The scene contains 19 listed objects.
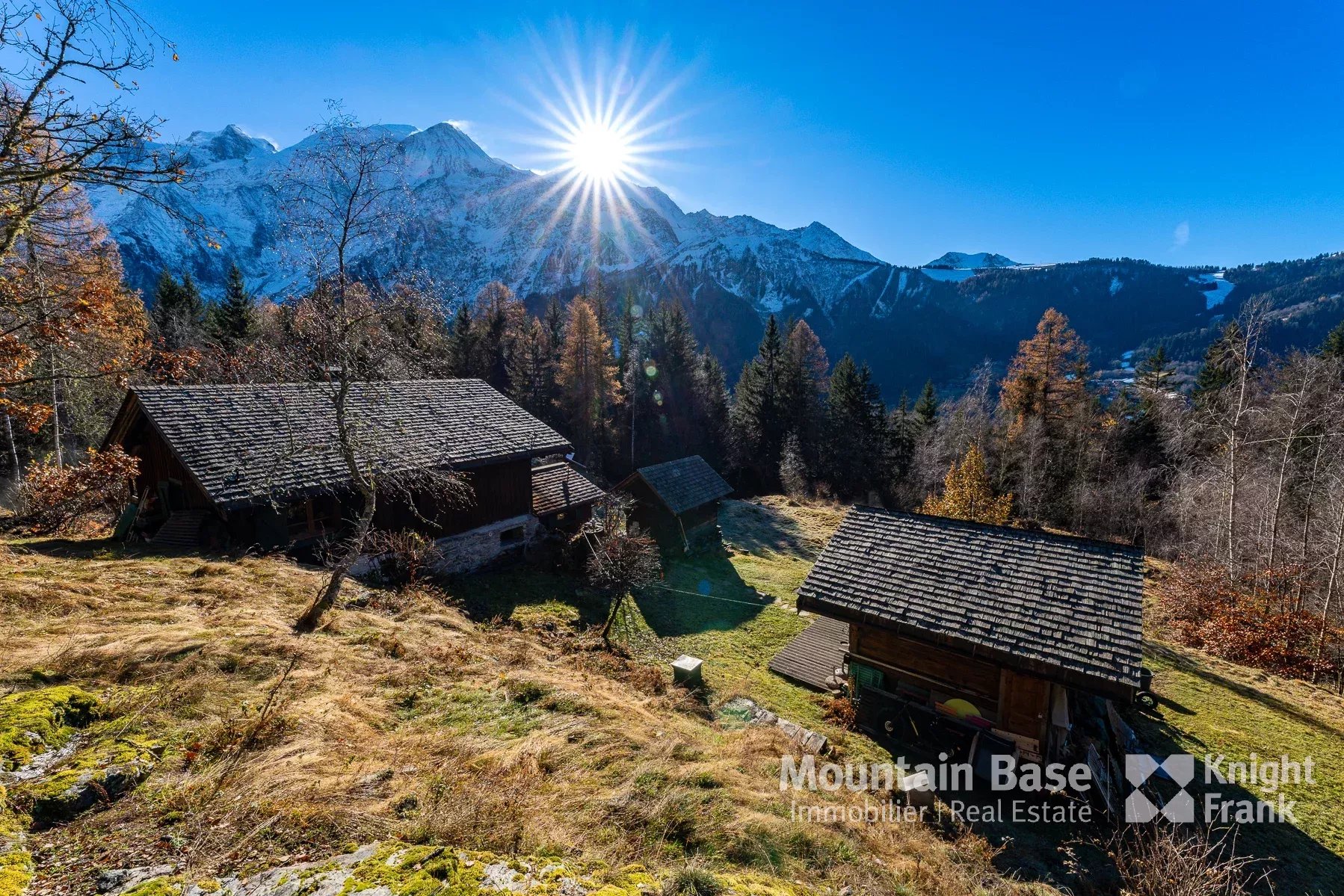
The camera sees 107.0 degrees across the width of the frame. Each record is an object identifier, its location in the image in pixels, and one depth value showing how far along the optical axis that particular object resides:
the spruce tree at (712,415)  49.94
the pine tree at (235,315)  37.00
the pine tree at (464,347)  49.69
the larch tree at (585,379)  42.88
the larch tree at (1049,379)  35.31
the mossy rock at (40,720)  4.14
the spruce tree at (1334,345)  36.62
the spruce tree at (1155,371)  38.28
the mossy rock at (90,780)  3.57
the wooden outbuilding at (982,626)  9.80
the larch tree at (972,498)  28.02
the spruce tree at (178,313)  34.50
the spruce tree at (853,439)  47.09
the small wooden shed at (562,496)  21.33
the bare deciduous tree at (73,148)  5.80
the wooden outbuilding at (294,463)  13.59
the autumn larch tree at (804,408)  47.78
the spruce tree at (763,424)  48.59
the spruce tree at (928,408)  49.22
